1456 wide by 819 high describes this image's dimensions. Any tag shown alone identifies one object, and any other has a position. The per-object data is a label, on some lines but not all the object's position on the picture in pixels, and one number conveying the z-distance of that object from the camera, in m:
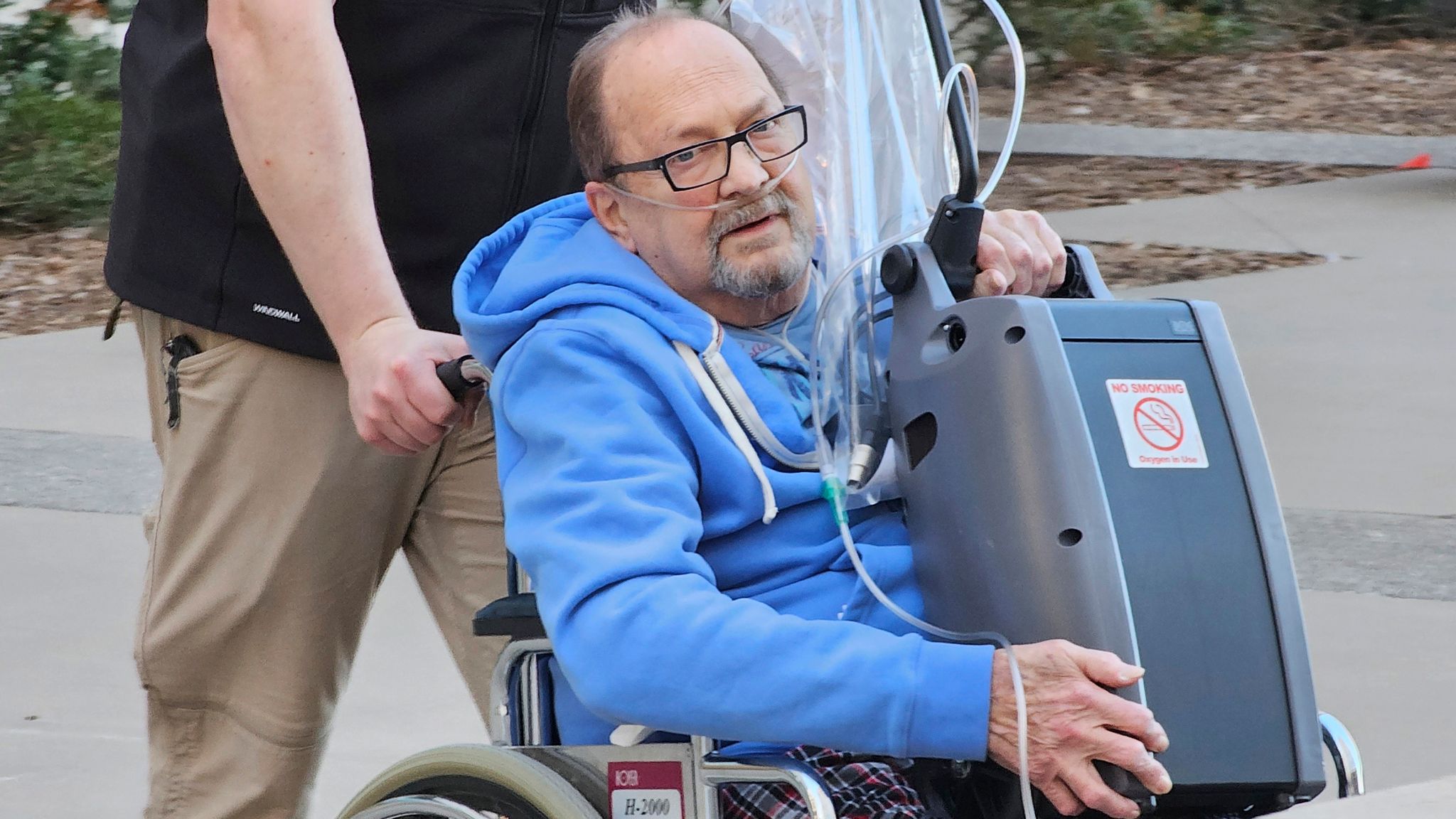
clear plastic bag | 4.62
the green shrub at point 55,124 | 16.16
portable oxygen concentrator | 3.78
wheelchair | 4.02
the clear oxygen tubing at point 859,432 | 3.71
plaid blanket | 4.05
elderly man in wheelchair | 3.74
